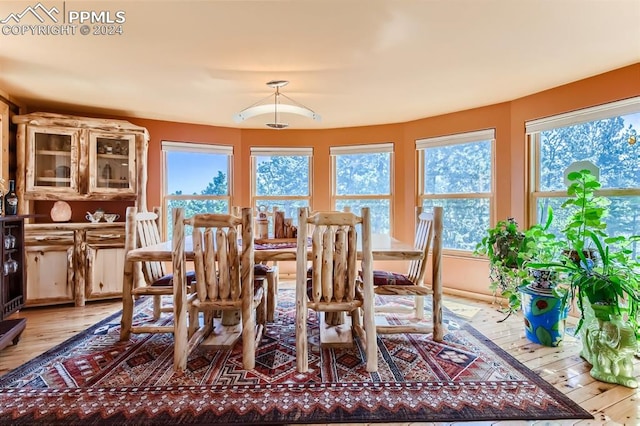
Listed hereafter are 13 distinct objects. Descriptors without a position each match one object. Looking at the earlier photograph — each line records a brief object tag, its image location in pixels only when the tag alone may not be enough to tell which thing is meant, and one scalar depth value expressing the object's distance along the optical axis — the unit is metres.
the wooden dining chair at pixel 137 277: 2.32
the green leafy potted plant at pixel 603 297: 1.83
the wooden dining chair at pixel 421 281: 2.31
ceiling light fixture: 2.44
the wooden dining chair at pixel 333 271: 1.91
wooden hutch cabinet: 3.22
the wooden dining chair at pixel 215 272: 1.91
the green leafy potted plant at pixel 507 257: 2.56
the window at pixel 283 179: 4.46
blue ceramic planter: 2.32
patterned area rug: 1.55
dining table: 2.15
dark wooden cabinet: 2.33
